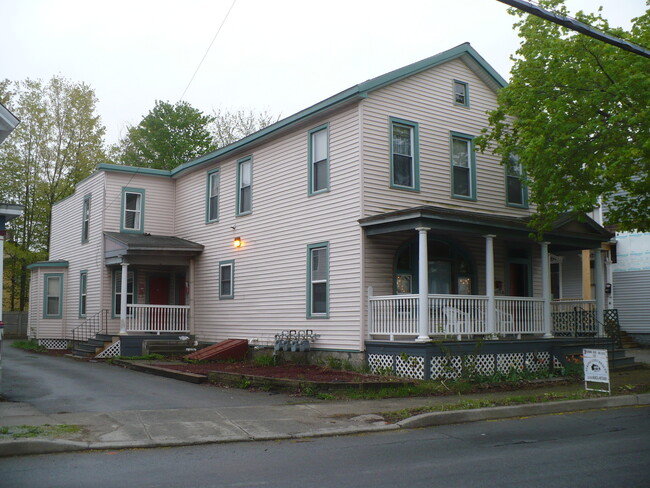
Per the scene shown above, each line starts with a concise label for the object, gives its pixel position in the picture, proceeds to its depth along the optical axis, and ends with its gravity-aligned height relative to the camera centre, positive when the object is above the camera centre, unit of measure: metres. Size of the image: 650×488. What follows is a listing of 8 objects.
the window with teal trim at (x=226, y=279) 21.44 +0.86
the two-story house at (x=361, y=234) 16.20 +1.97
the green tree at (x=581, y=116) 14.05 +4.22
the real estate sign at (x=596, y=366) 13.25 -1.21
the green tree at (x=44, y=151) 37.28 +8.81
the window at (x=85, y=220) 26.47 +3.38
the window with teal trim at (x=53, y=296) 27.92 +0.37
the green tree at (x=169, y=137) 44.66 +11.44
